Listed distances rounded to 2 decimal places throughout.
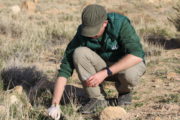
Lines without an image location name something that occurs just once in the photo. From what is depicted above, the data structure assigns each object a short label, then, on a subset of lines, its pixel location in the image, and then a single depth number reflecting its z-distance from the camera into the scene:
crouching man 3.94
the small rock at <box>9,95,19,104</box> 4.42
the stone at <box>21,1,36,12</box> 17.95
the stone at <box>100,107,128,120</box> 3.92
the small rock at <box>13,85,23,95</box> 4.82
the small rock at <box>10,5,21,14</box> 15.75
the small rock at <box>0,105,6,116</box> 3.80
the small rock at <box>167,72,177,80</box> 5.52
